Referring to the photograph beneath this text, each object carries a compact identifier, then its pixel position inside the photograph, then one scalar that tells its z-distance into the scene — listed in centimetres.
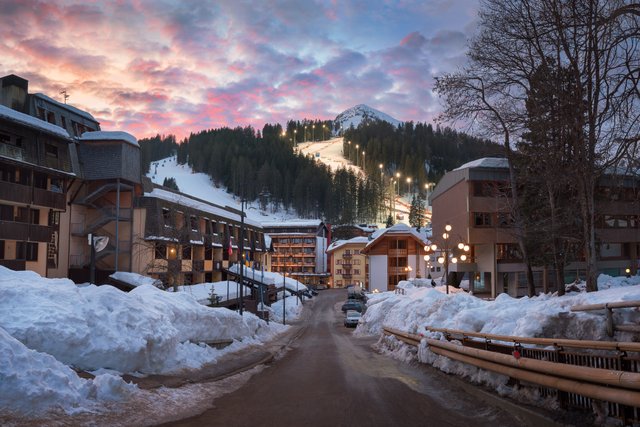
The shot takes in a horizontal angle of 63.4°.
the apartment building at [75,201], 3919
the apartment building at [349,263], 12638
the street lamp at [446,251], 3391
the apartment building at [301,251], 13738
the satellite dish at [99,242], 1627
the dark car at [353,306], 6209
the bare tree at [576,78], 1231
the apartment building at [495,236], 5128
